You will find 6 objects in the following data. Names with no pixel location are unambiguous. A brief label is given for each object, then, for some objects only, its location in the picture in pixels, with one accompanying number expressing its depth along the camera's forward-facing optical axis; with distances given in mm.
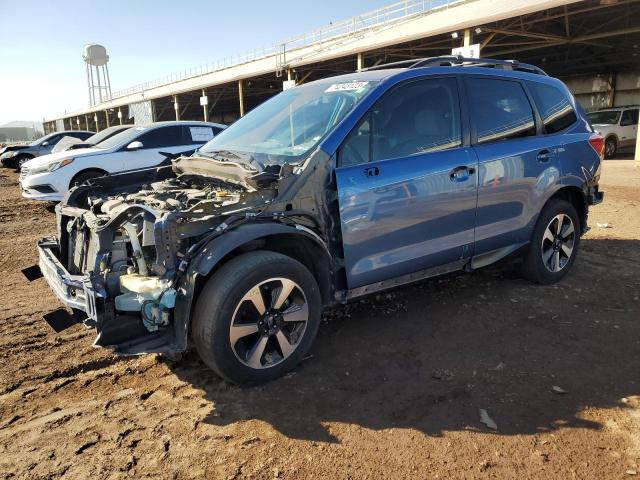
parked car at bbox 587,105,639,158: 18094
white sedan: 9055
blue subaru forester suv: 2875
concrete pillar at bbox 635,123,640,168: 15576
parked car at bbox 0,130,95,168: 18031
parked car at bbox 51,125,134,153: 10531
